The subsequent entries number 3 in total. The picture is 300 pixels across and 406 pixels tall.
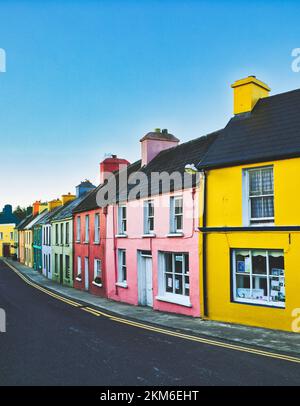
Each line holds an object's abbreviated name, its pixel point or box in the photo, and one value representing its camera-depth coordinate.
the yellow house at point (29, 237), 52.25
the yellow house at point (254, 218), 12.14
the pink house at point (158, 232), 15.34
